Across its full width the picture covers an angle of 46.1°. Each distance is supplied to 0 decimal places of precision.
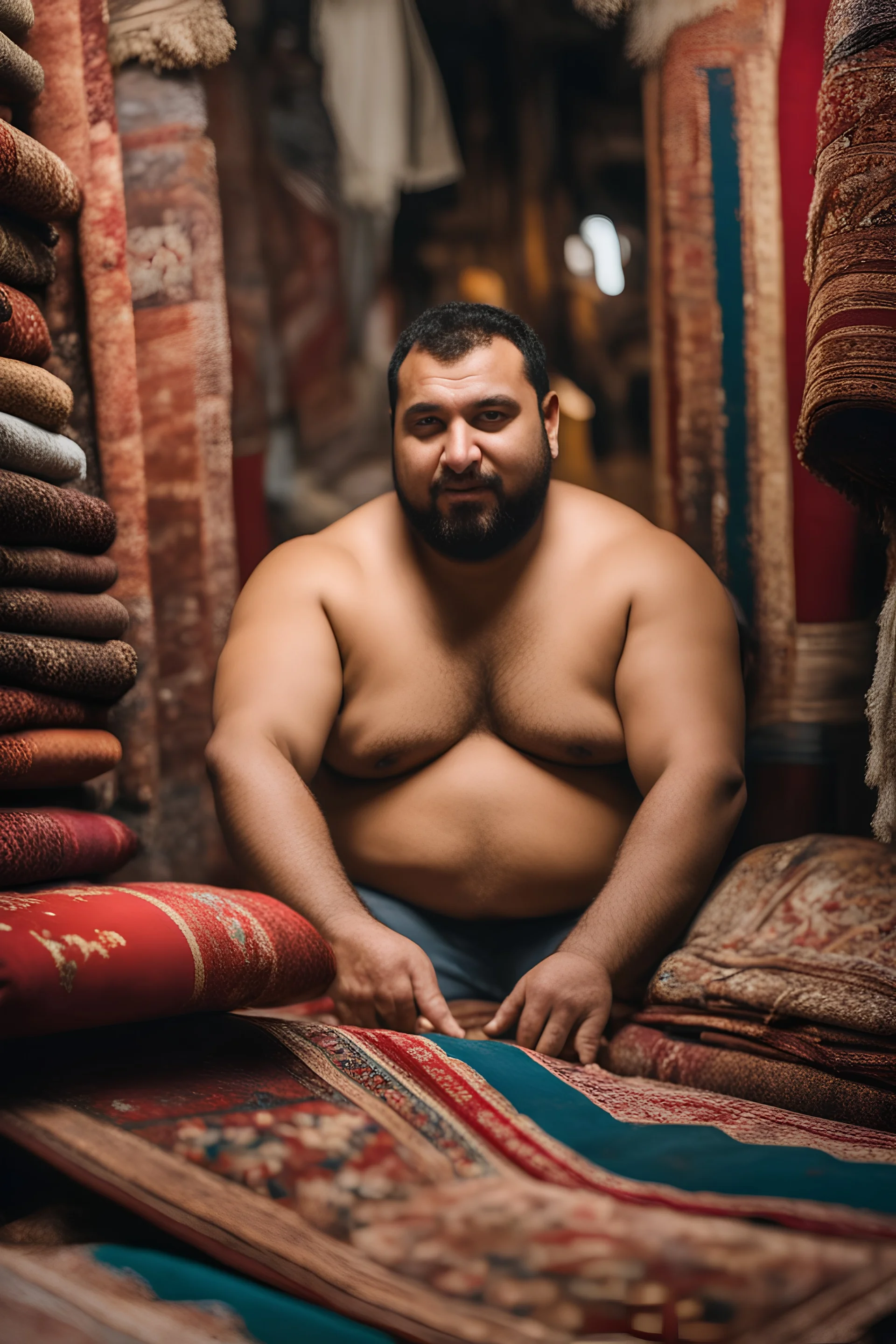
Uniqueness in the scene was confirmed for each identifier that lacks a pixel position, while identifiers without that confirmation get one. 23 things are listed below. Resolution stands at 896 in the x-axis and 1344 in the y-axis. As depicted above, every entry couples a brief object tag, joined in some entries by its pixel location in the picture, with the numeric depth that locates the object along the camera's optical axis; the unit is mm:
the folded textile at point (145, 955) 908
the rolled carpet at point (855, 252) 1295
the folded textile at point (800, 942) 1300
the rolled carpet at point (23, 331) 1390
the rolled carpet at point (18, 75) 1485
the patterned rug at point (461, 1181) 736
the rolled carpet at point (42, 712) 1258
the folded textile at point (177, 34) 1765
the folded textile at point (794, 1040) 1238
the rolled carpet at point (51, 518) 1288
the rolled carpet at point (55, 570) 1304
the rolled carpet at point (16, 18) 1511
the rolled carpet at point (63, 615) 1290
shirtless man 1528
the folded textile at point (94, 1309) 678
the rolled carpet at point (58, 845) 1189
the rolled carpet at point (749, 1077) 1224
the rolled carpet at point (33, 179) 1380
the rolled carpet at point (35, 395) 1366
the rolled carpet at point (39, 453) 1336
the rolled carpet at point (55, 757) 1263
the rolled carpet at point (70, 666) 1273
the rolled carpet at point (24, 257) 1438
